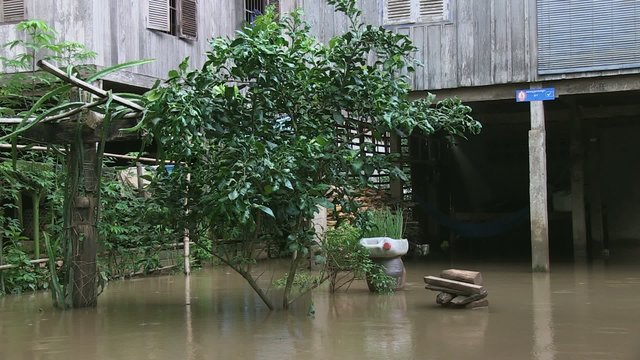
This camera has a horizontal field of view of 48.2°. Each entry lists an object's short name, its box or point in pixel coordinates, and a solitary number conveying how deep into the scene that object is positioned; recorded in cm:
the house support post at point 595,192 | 1562
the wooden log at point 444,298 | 764
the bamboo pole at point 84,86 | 645
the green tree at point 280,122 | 645
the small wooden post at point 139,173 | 1100
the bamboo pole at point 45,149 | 822
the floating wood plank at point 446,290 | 754
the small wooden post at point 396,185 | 1529
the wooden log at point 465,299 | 752
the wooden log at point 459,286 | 747
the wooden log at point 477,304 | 761
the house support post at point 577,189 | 1441
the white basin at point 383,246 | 891
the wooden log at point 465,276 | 763
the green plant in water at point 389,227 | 934
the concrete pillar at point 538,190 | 1101
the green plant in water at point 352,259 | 871
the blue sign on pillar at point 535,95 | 1094
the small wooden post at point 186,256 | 1177
